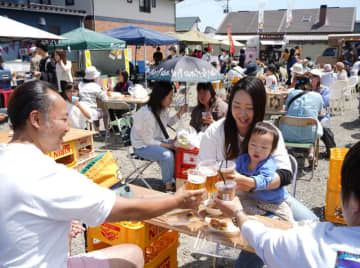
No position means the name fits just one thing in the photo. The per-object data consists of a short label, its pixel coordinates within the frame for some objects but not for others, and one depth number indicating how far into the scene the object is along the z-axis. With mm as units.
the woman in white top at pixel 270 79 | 9109
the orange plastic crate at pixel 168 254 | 2381
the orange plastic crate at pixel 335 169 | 3500
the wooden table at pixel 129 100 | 7250
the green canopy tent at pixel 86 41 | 10414
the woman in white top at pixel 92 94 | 6711
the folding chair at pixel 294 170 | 2885
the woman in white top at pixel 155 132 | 4324
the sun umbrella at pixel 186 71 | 5234
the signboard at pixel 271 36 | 30555
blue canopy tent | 11961
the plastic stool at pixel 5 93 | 9062
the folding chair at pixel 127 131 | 4545
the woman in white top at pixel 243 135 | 2322
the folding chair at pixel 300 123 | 4758
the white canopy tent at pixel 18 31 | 6362
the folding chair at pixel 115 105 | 6699
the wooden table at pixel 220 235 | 1728
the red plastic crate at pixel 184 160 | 4201
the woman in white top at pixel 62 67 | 8594
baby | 2219
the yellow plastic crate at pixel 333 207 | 3668
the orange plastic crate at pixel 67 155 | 4301
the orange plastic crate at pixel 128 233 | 2133
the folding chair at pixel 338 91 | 9328
